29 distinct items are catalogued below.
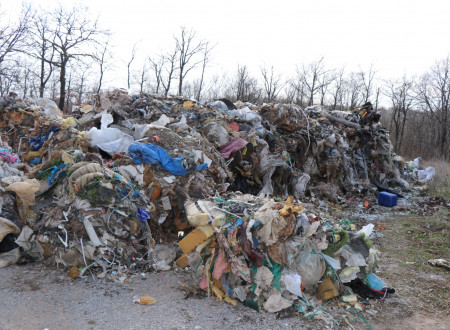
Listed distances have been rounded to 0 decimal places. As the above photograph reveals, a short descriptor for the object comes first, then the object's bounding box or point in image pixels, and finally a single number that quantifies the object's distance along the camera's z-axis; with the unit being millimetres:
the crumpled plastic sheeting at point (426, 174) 11463
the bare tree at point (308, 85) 30547
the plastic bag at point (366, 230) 3297
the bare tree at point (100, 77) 25048
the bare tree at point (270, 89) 29566
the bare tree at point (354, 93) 32591
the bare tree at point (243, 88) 28969
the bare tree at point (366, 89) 32000
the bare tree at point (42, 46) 15773
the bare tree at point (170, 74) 27516
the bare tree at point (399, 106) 28294
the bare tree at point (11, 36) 13109
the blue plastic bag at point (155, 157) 4434
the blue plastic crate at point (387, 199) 7957
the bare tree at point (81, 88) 23681
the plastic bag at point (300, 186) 7217
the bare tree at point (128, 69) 27831
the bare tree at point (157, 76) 28766
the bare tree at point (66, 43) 16656
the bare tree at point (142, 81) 29631
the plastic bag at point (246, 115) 7324
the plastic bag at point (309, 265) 2943
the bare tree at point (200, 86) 27766
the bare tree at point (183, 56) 27172
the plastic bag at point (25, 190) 3746
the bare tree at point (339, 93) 32531
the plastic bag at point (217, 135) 6164
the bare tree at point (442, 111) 26203
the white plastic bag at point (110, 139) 4770
